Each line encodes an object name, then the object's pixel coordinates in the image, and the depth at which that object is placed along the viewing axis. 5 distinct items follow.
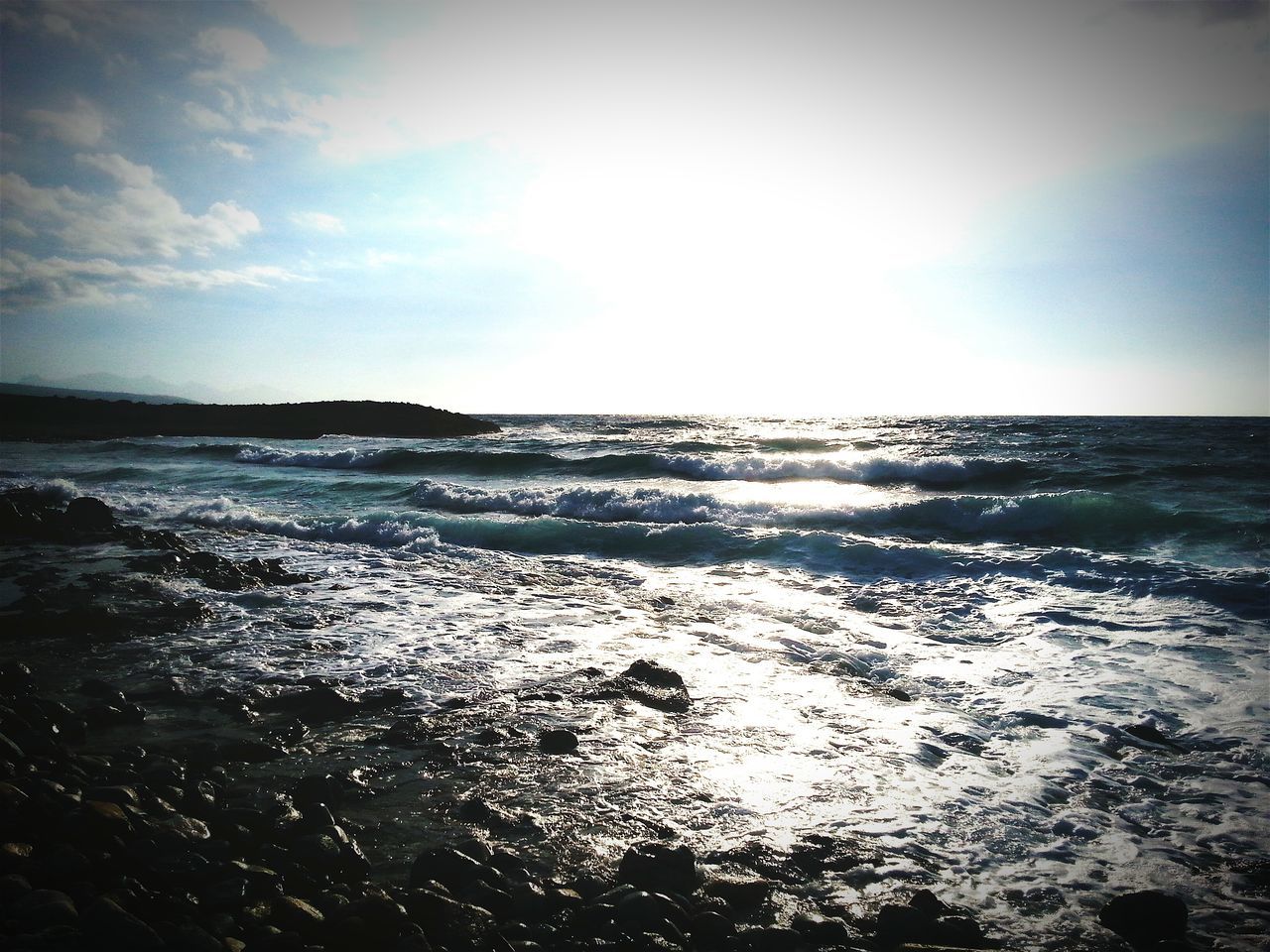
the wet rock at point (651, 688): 5.21
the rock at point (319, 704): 4.89
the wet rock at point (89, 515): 12.68
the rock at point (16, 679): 4.97
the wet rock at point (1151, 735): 4.71
